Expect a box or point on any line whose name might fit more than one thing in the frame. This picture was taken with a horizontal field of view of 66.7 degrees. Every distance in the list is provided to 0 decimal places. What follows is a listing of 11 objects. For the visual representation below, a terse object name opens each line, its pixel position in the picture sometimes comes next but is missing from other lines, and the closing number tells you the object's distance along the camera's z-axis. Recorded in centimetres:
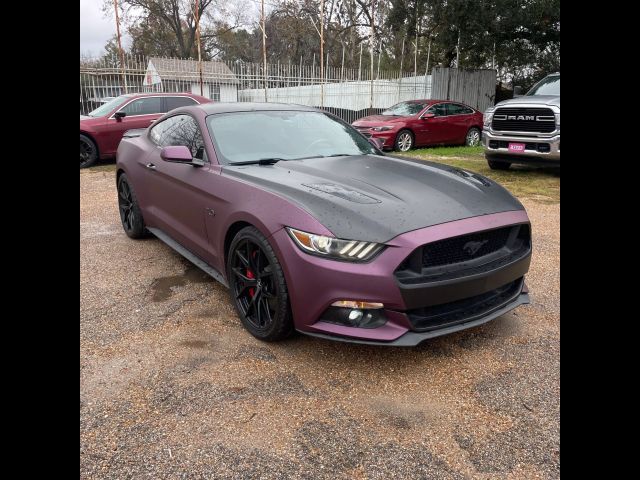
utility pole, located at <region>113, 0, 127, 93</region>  1447
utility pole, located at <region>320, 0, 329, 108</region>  1723
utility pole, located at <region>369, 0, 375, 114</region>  1935
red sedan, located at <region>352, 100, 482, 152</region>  1280
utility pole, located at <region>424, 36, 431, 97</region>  2046
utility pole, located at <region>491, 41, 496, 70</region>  1813
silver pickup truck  857
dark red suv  1066
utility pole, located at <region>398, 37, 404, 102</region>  2020
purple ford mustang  259
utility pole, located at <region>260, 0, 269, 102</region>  1634
